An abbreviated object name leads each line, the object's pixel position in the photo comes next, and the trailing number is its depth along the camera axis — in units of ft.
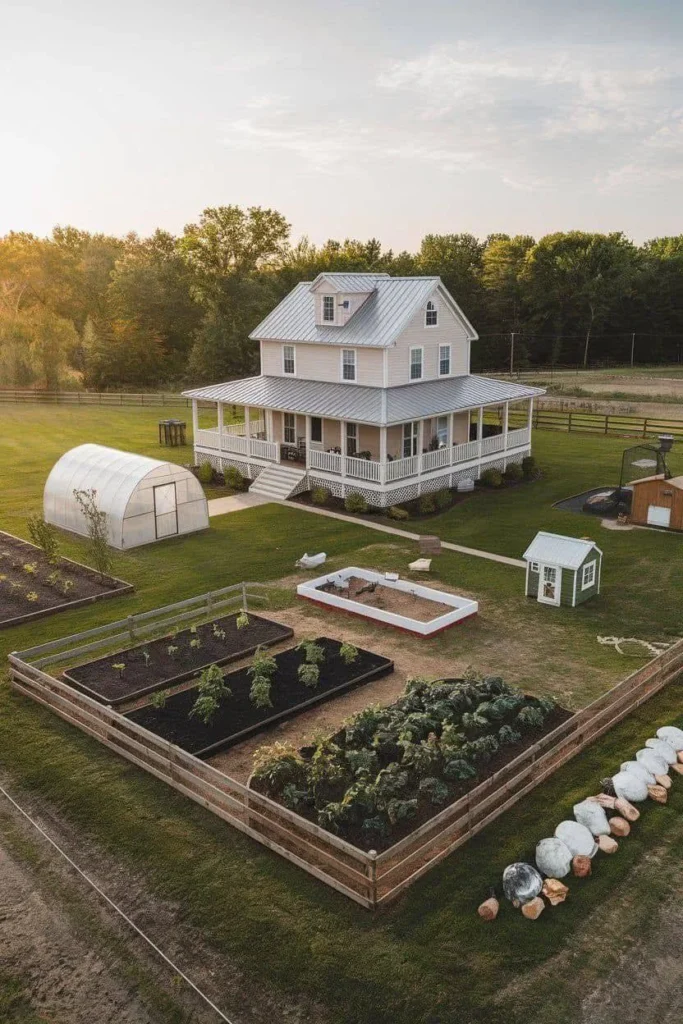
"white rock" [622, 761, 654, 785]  41.57
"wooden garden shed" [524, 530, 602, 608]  65.31
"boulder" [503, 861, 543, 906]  33.81
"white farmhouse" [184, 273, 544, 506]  96.27
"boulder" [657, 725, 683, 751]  44.70
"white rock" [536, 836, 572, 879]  35.42
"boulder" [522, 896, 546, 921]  33.12
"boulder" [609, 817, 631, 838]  38.01
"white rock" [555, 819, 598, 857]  36.50
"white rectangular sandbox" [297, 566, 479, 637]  60.39
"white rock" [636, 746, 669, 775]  42.35
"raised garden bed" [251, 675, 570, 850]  37.70
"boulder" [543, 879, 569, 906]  33.91
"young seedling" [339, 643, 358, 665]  54.19
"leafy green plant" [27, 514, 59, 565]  73.20
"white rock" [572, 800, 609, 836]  37.83
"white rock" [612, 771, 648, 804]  40.42
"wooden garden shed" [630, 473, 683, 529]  85.20
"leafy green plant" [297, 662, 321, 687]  51.21
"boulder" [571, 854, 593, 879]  35.50
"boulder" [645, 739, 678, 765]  43.60
